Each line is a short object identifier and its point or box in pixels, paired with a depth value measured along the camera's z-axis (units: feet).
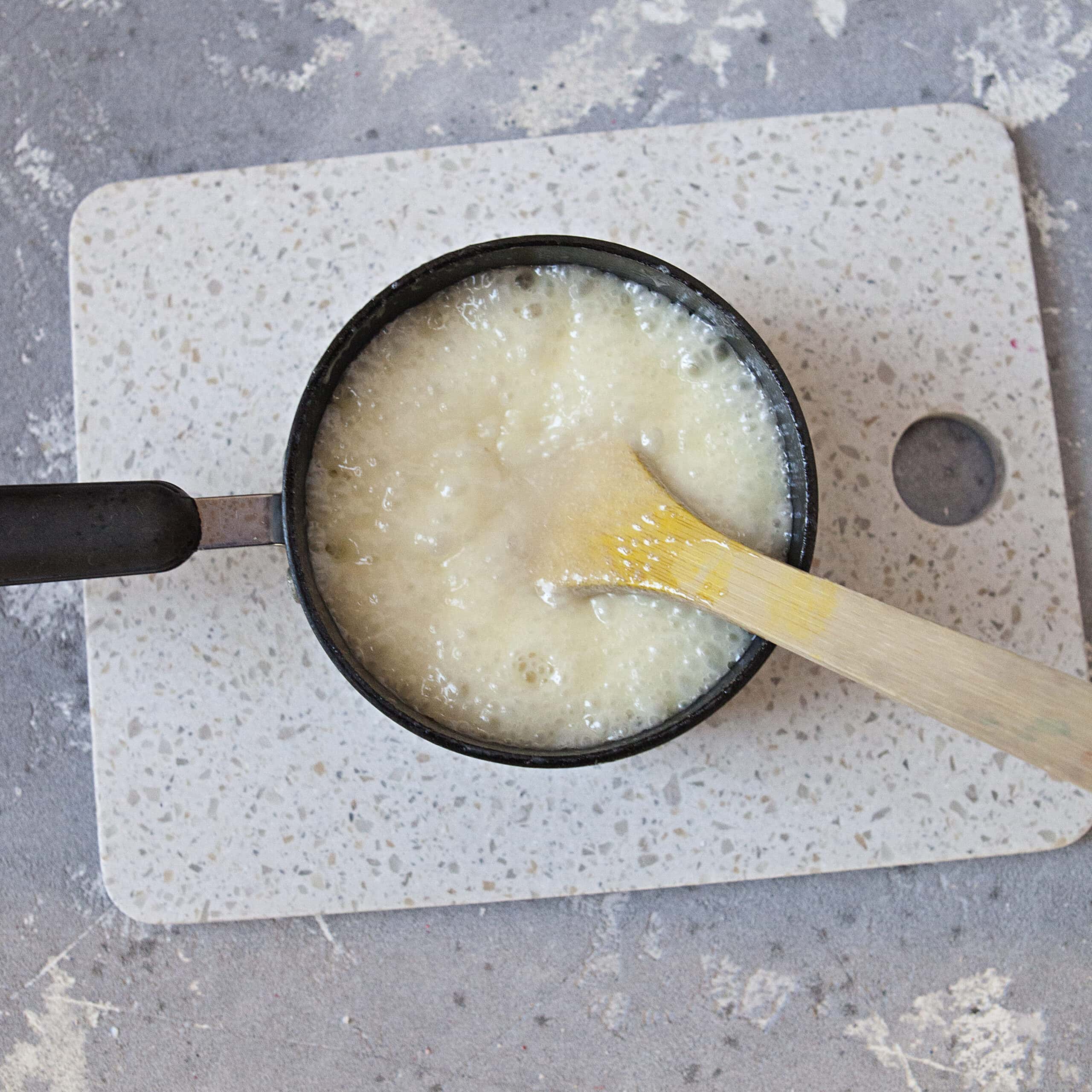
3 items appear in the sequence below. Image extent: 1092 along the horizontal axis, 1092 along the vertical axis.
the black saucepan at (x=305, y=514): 1.25
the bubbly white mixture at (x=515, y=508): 1.33
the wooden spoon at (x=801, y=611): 1.10
